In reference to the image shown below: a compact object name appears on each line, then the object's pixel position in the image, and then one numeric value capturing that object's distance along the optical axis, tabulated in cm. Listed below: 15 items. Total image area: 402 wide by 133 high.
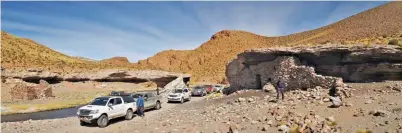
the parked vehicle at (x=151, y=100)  3019
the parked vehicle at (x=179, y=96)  3794
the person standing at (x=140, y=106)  2615
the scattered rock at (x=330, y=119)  1681
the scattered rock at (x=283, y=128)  1585
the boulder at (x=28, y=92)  4941
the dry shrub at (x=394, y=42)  2747
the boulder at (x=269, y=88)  3216
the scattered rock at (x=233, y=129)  1669
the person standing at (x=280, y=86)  2617
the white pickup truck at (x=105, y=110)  2156
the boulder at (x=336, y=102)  1994
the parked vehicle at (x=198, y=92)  4734
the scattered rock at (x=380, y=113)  1675
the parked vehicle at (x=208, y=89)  5231
